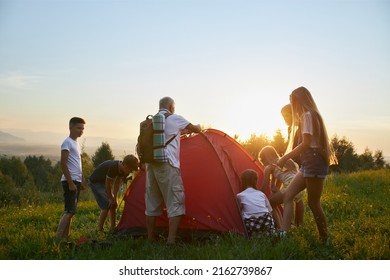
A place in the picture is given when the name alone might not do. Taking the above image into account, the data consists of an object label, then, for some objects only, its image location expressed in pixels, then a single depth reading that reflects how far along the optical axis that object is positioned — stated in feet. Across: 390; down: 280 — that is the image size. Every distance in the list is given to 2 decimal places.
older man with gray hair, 17.83
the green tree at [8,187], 67.87
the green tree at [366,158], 136.26
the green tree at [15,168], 147.43
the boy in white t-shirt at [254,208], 18.48
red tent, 19.47
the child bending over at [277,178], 19.88
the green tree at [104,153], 128.26
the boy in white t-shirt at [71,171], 18.62
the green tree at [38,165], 172.04
